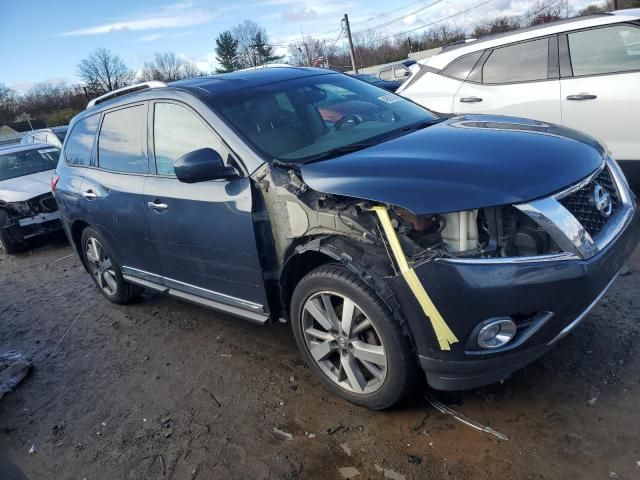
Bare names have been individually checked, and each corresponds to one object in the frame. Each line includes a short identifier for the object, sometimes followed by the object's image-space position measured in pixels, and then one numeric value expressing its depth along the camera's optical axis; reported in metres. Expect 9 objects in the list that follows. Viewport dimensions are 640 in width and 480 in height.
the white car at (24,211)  7.99
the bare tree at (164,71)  64.56
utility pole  37.72
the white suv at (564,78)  4.77
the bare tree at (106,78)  64.50
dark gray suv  2.26
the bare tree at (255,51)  69.38
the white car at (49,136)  12.53
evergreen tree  70.81
